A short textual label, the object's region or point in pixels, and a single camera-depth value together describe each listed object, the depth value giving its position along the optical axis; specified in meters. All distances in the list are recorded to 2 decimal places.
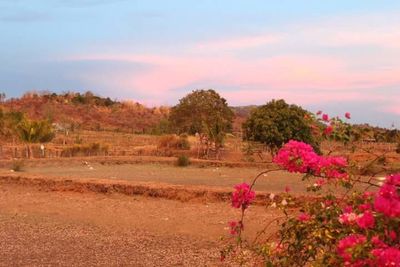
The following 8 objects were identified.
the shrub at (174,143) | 37.00
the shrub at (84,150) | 32.68
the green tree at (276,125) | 31.73
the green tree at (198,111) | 39.49
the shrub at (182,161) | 25.78
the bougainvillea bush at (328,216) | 2.36
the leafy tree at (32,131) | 36.44
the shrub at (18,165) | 22.34
